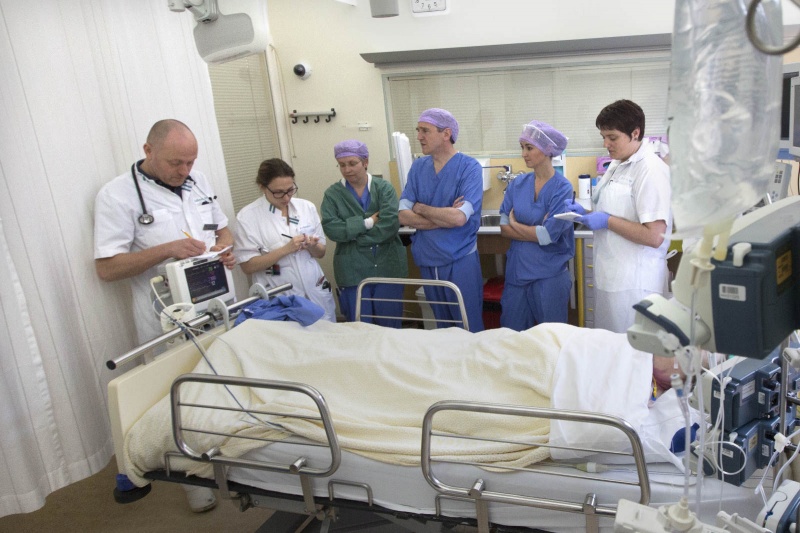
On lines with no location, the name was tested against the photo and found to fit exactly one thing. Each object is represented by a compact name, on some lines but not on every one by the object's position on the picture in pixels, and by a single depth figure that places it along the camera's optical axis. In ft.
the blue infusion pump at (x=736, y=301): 2.73
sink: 13.79
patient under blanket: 5.33
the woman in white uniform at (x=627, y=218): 8.60
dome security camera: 14.48
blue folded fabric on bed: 7.94
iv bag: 2.51
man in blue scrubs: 10.28
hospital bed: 4.66
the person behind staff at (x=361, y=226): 10.78
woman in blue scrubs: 9.68
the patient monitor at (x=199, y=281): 7.13
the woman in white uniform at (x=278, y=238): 9.73
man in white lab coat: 7.86
